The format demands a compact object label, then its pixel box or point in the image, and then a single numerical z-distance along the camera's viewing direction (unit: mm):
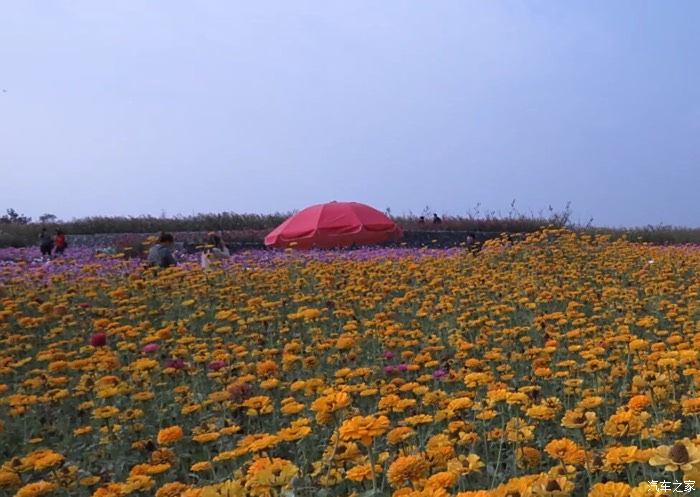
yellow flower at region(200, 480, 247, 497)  1696
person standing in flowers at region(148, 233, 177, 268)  9625
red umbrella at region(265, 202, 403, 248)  15234
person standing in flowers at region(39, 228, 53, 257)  17188
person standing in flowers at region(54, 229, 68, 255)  16766
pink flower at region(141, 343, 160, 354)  4621
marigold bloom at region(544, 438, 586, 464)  2057
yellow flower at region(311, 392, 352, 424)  2254
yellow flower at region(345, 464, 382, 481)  2092
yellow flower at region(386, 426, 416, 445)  2313
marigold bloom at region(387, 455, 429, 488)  1899
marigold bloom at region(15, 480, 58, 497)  2463
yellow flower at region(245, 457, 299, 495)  1749
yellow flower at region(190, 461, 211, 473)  2675
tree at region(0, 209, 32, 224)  28191
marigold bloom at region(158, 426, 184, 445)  2764
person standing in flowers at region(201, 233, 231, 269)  9742
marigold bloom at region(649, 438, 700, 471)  1589
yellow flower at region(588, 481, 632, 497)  1482
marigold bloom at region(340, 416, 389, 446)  1937
